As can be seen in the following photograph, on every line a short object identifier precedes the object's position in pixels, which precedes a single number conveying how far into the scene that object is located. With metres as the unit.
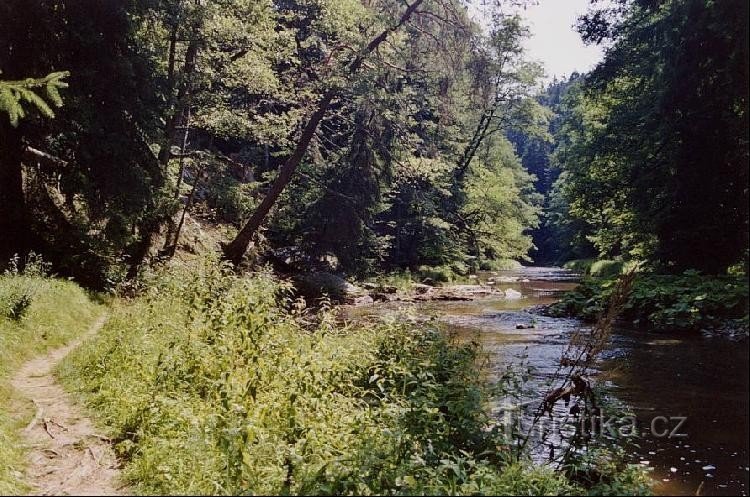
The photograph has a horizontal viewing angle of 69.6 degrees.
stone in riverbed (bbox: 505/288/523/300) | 24.64
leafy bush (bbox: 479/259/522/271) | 42.83
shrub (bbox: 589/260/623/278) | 32.83
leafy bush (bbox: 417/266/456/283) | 29.72
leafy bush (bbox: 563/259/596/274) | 42.08
